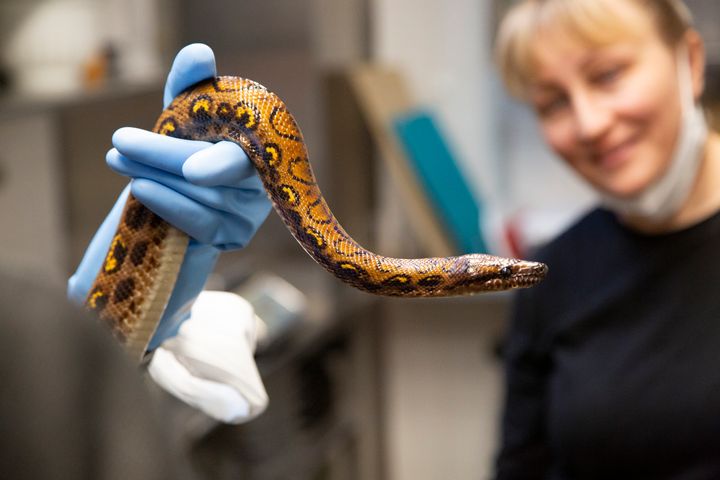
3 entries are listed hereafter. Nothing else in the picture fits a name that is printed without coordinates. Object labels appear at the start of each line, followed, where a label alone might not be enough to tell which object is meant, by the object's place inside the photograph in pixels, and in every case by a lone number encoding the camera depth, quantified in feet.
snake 1.75
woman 3.26
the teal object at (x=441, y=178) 7.18
